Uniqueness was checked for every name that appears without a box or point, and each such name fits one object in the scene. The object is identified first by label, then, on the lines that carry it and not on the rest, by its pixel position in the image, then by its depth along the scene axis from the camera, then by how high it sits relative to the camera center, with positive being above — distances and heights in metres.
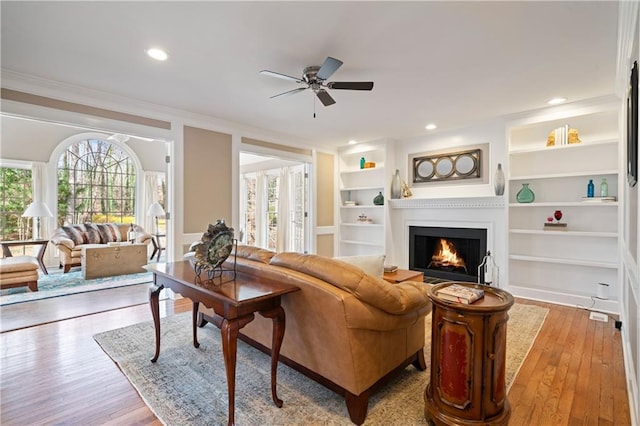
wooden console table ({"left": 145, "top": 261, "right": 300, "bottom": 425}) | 1.65 -0.51
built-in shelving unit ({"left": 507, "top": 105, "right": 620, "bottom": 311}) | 3.76 -0.02
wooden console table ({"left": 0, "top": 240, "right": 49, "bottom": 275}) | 5.04 -0.58
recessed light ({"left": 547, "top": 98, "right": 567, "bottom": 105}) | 3.73 +1.35
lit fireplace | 4.85 -0.68
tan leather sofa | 1.70 -0.67
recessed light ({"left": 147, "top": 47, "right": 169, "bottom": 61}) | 2.58 +1.35
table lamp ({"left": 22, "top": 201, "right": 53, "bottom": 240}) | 5.73 +0.04
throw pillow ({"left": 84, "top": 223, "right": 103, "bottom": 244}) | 6.23 -0.45
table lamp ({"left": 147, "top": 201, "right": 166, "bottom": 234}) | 7.24 +0.02
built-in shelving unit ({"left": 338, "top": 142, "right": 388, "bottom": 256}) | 6.03 +0.23
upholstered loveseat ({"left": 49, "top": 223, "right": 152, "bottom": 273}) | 5.66 -0.51
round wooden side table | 1.58 -0.80
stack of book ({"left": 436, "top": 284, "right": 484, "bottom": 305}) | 1.65 -0.47
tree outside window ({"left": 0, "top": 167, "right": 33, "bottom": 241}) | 6.12 +0.22
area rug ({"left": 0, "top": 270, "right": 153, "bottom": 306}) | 4.12 -1.13
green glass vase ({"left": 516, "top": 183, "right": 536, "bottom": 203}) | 4.22 +0.21
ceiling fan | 2.48 +1.16
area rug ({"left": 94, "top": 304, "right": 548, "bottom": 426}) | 1.82 -1.20
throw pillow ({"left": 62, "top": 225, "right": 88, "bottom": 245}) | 5.98 -0.41
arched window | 6.70 +0.65
